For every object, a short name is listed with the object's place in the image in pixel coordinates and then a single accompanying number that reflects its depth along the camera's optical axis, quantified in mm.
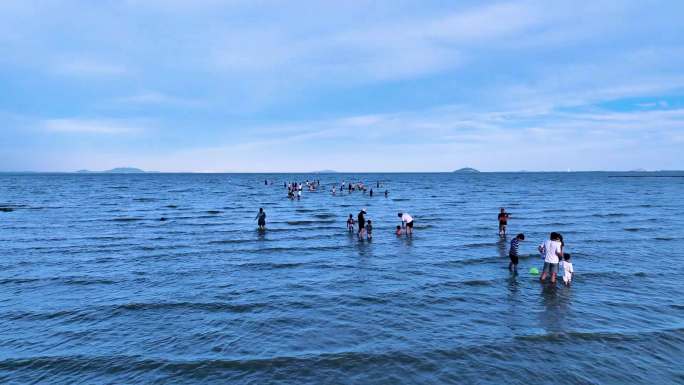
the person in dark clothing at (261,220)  30448
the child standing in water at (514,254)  17406
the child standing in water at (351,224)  28780
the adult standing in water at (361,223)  26394
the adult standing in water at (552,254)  15211
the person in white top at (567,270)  15251
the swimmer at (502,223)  26672
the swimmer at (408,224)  27000
